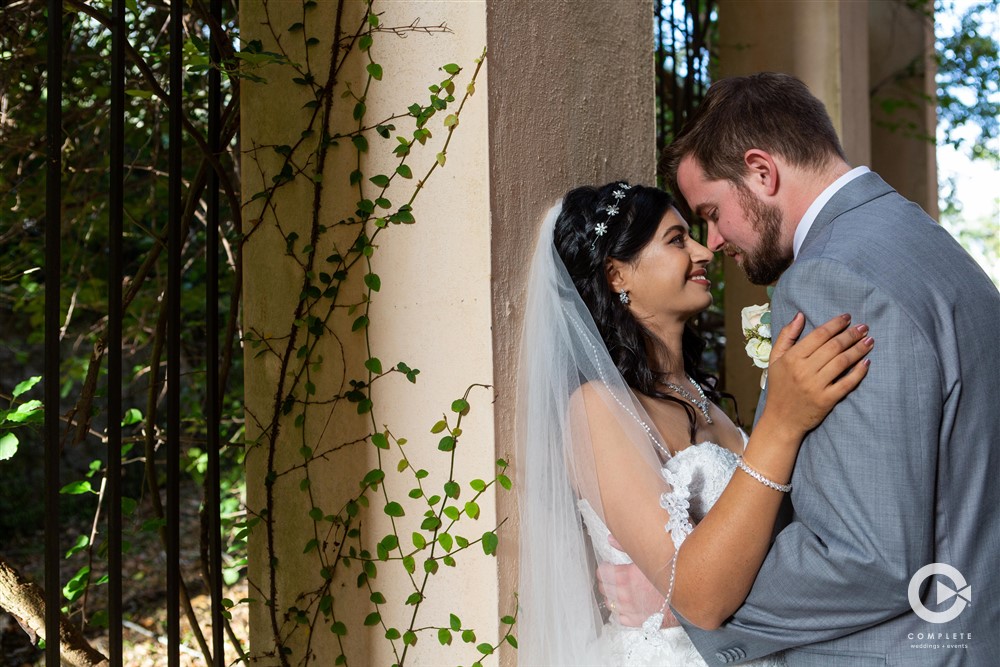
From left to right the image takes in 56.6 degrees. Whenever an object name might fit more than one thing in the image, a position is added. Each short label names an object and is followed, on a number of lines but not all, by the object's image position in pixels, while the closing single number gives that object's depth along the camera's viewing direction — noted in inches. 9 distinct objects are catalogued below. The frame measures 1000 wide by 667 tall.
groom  56.7
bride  64.4
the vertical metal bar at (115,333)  67.8
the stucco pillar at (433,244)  77.0
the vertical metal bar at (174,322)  72.8
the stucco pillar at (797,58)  167.0
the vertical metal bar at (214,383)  80.4
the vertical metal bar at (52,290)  64.6
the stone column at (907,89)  220.5
